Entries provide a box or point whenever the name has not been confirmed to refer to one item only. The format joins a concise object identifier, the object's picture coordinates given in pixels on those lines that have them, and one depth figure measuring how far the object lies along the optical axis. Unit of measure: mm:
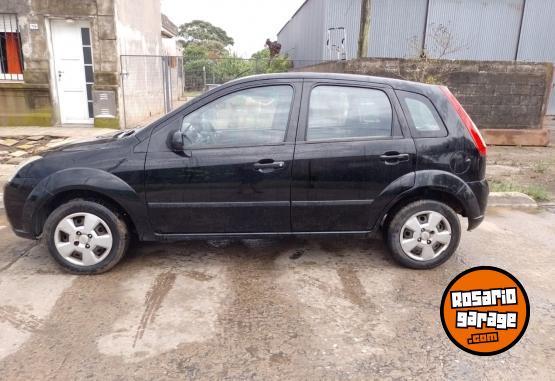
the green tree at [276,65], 22700
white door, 10227
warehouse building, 20219
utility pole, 10688
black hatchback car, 3631
